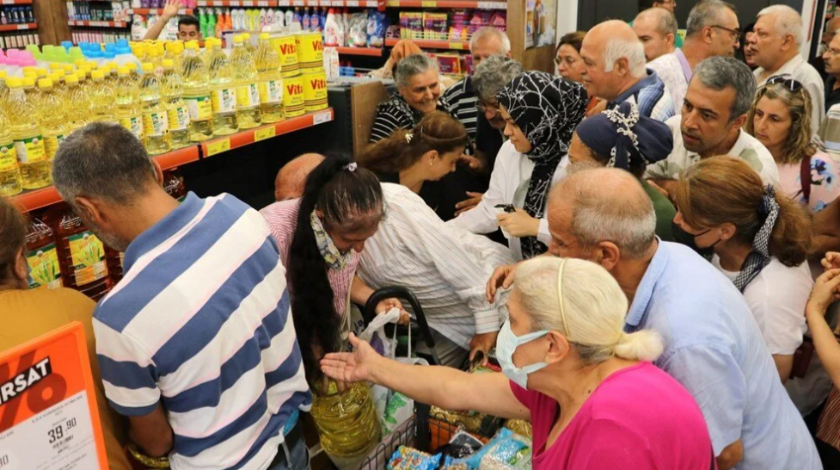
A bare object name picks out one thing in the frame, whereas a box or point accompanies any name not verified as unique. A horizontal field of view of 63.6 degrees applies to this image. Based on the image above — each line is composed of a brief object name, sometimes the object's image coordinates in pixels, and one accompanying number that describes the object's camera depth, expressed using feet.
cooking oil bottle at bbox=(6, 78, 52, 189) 7.44
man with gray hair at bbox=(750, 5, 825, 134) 15.70
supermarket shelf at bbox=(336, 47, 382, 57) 24.06
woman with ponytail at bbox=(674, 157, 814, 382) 7.20
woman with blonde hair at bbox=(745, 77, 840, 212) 10.39
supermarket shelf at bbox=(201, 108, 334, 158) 9.64
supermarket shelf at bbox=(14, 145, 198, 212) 7.29
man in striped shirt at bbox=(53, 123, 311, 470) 4.67
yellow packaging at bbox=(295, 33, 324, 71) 11.27
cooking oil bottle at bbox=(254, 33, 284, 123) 10.62
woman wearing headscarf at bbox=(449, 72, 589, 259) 10.41
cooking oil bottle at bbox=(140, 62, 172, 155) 8.77
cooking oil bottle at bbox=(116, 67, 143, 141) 8.52
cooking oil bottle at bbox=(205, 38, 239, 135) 9.77
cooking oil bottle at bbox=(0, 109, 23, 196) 7.16
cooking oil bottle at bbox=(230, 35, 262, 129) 10.16
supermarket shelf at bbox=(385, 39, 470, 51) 22.50
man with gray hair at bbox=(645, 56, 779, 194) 9.99
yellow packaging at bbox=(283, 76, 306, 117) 11.16
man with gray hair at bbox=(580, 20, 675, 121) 12.21
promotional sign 3.24
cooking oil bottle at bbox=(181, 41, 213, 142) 9.46
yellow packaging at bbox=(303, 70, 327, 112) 11.56
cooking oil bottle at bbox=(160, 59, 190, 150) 9.11
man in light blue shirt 5.61
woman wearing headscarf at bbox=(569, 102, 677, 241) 9.21
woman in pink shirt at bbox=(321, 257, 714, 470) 4.69
